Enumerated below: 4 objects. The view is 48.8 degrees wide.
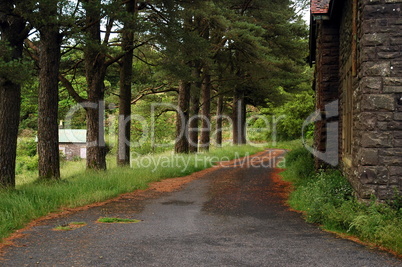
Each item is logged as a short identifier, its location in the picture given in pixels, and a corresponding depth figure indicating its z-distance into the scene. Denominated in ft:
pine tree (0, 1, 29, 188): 40.24
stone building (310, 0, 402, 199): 27.17
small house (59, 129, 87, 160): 137.08
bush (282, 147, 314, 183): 51.13
